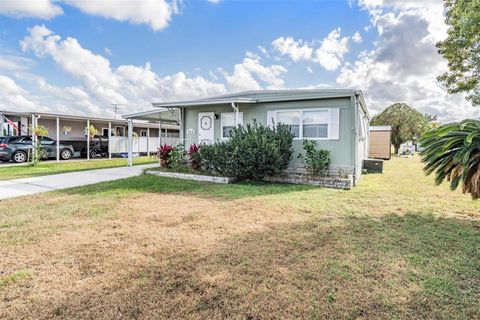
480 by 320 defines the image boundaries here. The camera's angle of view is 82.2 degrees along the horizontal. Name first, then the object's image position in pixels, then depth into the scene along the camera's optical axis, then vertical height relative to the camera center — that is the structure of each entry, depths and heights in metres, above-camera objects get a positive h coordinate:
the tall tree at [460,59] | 8.01 +3.08
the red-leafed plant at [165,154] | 11.25 +0.02
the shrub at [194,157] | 10.16 -0.09
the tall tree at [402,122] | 27.72 +3.61
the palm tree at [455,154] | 4.22 +0.05
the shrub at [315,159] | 8.92 -0.10
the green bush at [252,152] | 8.52 +0.09
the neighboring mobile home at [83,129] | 17.58 +1.75
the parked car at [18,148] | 14.84 +0.30
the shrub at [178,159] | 10.63 -0.17
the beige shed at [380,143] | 20.17 +1.02
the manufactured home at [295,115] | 8.98 +1.49
